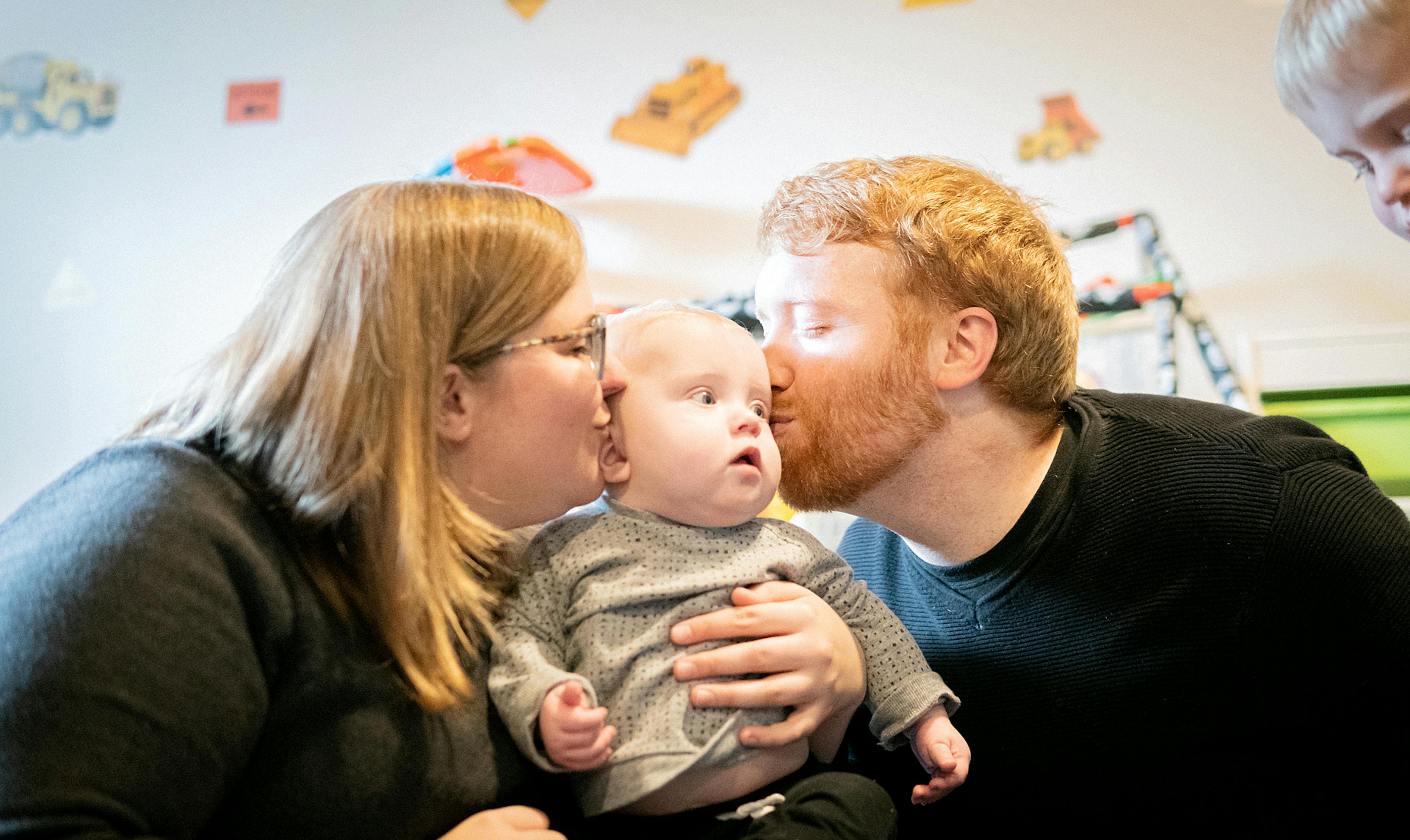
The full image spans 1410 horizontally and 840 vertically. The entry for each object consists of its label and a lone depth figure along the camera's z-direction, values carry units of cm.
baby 101
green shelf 261
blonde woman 76
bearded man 130
